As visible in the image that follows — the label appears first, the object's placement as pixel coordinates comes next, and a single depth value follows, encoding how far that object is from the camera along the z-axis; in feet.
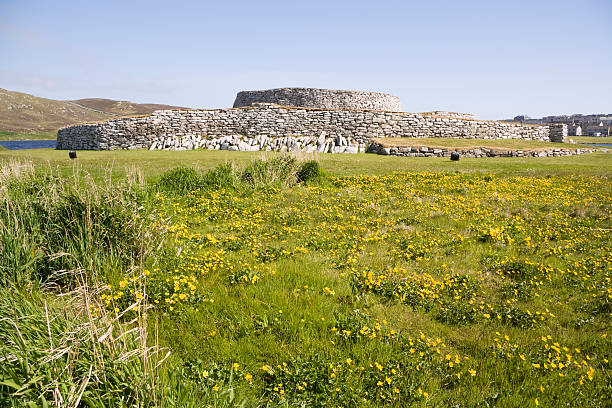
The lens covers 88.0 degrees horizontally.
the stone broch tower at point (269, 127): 101.55
